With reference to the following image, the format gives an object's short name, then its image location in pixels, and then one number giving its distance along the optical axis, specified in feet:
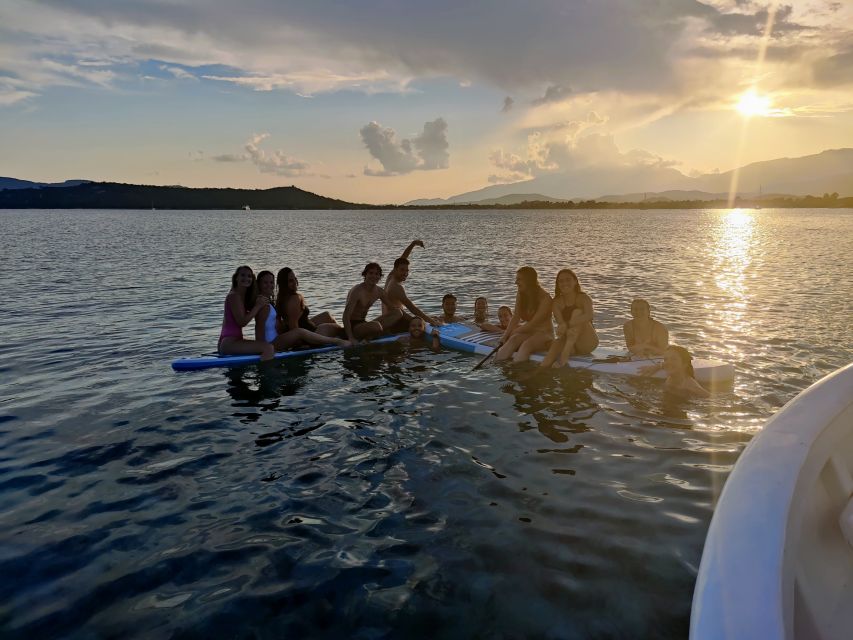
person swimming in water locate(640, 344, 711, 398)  30.40
